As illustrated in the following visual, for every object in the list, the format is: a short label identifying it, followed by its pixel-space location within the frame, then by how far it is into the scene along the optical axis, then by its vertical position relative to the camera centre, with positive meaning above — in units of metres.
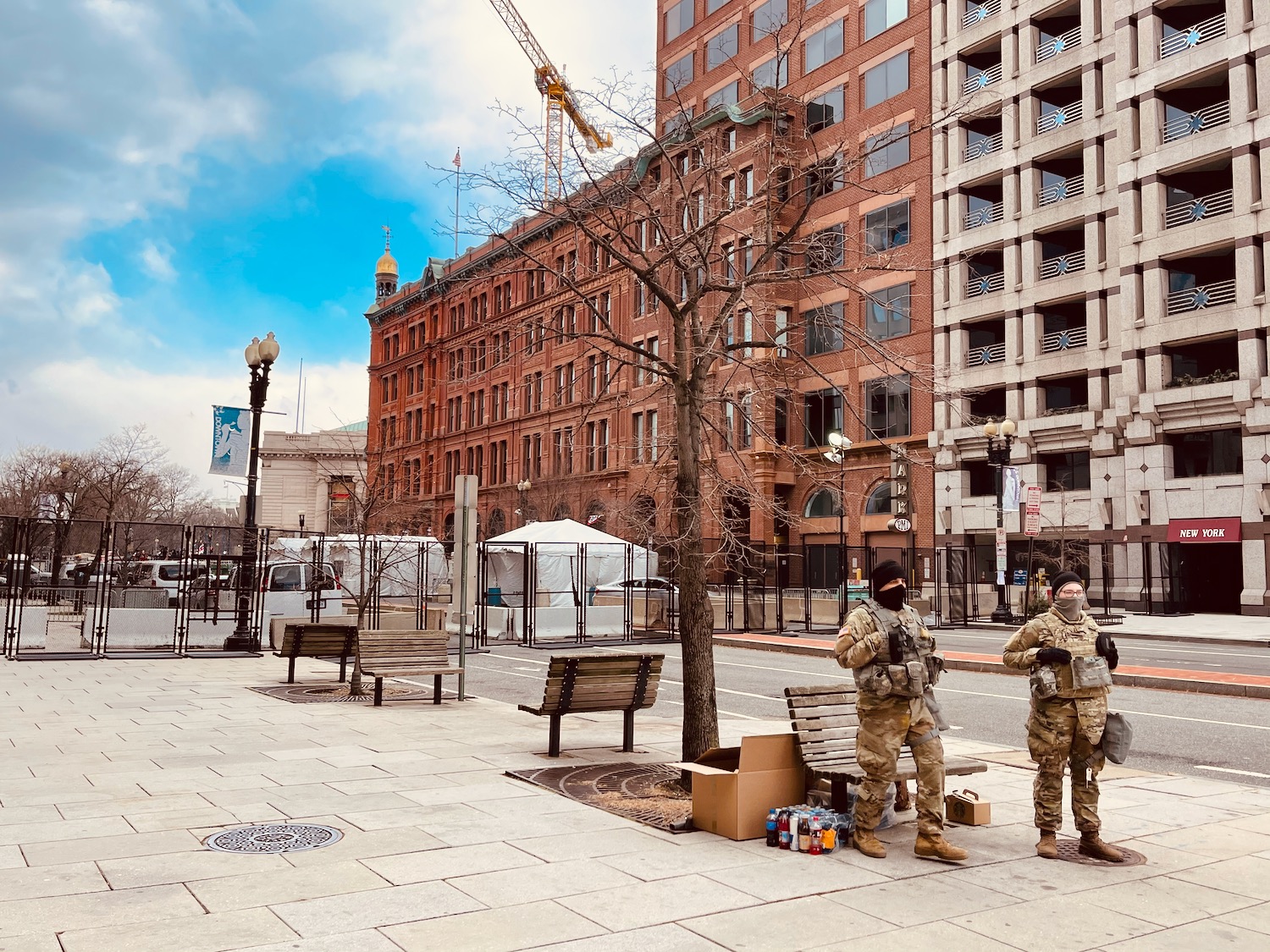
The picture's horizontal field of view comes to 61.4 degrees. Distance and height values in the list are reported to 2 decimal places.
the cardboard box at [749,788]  7.02 -1.43
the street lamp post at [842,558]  29.09 +0.46
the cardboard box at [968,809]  7.43 -1.62
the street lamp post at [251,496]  22.53 +1.46
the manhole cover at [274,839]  6.55 -1.72
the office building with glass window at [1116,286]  36.88 +11.33
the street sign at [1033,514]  29.17 +1.75
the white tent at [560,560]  27.95 +0.35
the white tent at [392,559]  26.56 +0.27
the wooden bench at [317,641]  16.19 -1.16
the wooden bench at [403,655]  13.30 -1.11
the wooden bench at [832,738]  7.14 -1.12
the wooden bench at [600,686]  10.20 -1.13
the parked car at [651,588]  28.63 -0.54
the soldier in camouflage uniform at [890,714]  6.44 -0.85
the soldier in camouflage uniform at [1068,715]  6.54 -0.84
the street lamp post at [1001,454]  30.64 +3.64
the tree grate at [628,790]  7.69 -1.75
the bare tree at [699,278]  8.93 +2.60
